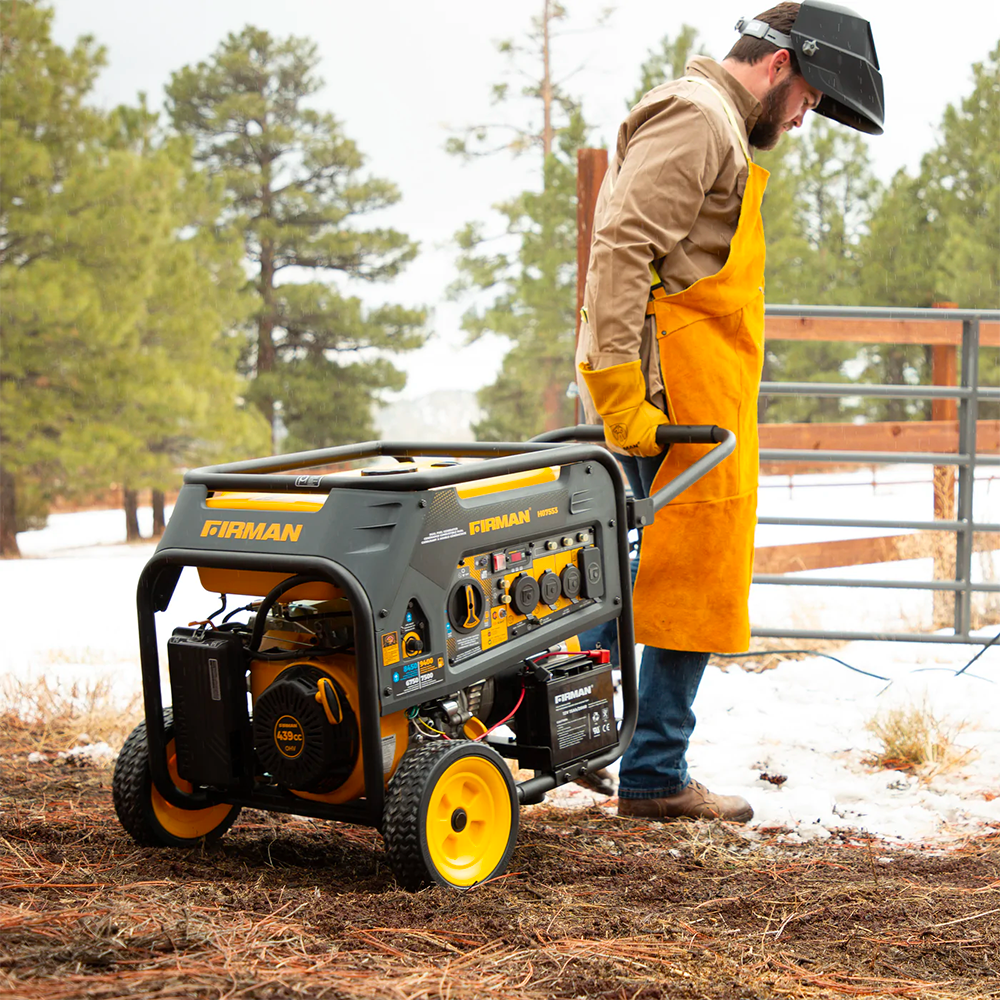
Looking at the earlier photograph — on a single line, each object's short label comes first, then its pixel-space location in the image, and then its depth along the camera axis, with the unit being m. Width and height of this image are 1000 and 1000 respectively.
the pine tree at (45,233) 13.74
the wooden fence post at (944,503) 6.23
